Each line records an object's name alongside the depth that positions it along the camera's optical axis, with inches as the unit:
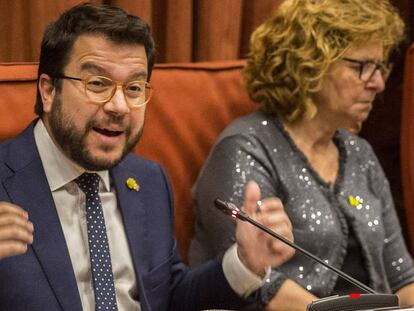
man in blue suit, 234.3
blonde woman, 251.8
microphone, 225.0
